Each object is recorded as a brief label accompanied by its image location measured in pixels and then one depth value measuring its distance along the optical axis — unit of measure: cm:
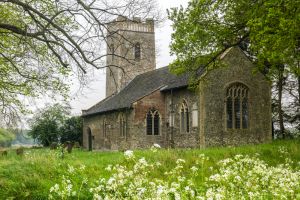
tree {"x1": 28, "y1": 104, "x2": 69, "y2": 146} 5191
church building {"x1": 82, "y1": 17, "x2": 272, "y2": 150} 2972
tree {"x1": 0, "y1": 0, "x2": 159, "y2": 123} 1205
